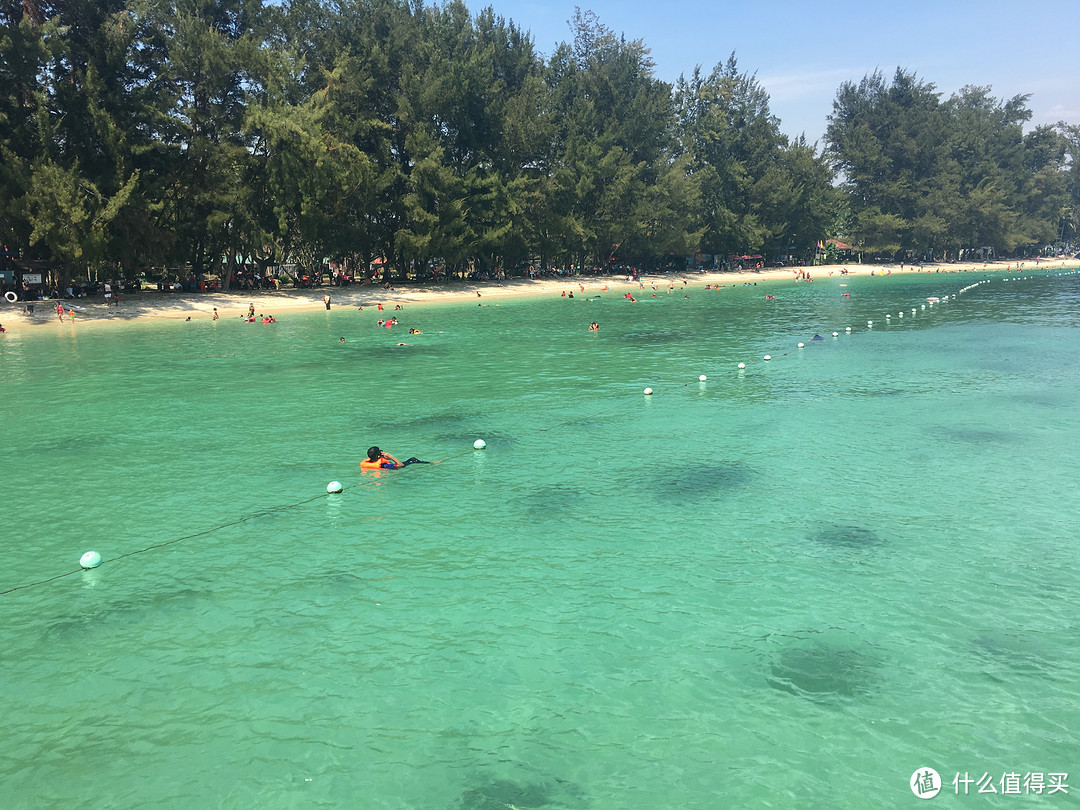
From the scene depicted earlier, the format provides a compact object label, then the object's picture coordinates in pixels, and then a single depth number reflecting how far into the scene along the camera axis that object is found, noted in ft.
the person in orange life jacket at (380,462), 74.79
